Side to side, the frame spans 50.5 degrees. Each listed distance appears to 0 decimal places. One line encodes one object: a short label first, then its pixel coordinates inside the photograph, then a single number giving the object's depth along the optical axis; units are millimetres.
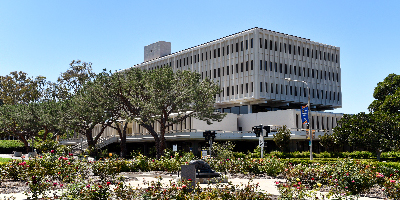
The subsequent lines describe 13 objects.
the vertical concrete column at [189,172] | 17594
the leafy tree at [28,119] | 68125
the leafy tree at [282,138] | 51875
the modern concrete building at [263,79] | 65250
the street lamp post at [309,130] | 39375
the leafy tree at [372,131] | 41062
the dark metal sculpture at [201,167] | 22812
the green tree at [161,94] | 48938
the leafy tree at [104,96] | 53375
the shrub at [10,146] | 80438
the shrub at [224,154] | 32953
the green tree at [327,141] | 50906
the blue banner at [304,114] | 43469
